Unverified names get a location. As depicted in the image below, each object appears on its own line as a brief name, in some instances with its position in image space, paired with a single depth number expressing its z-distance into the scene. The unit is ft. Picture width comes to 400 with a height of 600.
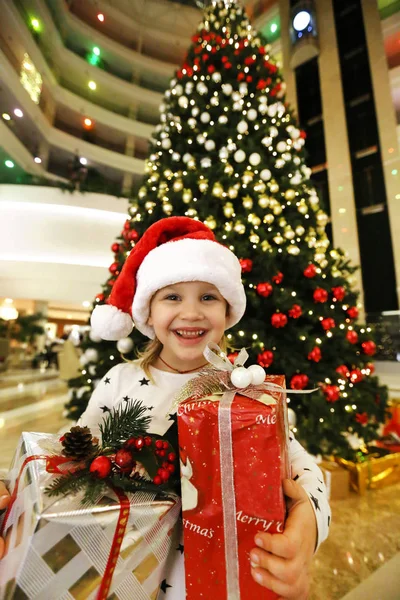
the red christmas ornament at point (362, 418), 5.49
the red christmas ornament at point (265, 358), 4.88
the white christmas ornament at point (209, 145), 6.91
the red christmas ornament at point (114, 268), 6.24
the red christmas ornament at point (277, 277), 5.49
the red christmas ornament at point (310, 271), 5.75
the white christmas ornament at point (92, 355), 6.00
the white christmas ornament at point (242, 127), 6.93
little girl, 2.22
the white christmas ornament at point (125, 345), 5.30
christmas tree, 5.22
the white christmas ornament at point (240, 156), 6.49
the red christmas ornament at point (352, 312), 6.17
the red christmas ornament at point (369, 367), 5.99
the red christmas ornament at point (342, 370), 5.48
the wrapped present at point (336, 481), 4.96
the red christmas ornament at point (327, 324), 5.49
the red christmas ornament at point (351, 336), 5.73
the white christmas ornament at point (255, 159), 6.39
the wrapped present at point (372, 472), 5.19
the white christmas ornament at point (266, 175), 6.31
